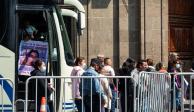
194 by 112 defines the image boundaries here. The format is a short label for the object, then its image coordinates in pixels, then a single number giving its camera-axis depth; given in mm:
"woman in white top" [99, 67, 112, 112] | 11172
